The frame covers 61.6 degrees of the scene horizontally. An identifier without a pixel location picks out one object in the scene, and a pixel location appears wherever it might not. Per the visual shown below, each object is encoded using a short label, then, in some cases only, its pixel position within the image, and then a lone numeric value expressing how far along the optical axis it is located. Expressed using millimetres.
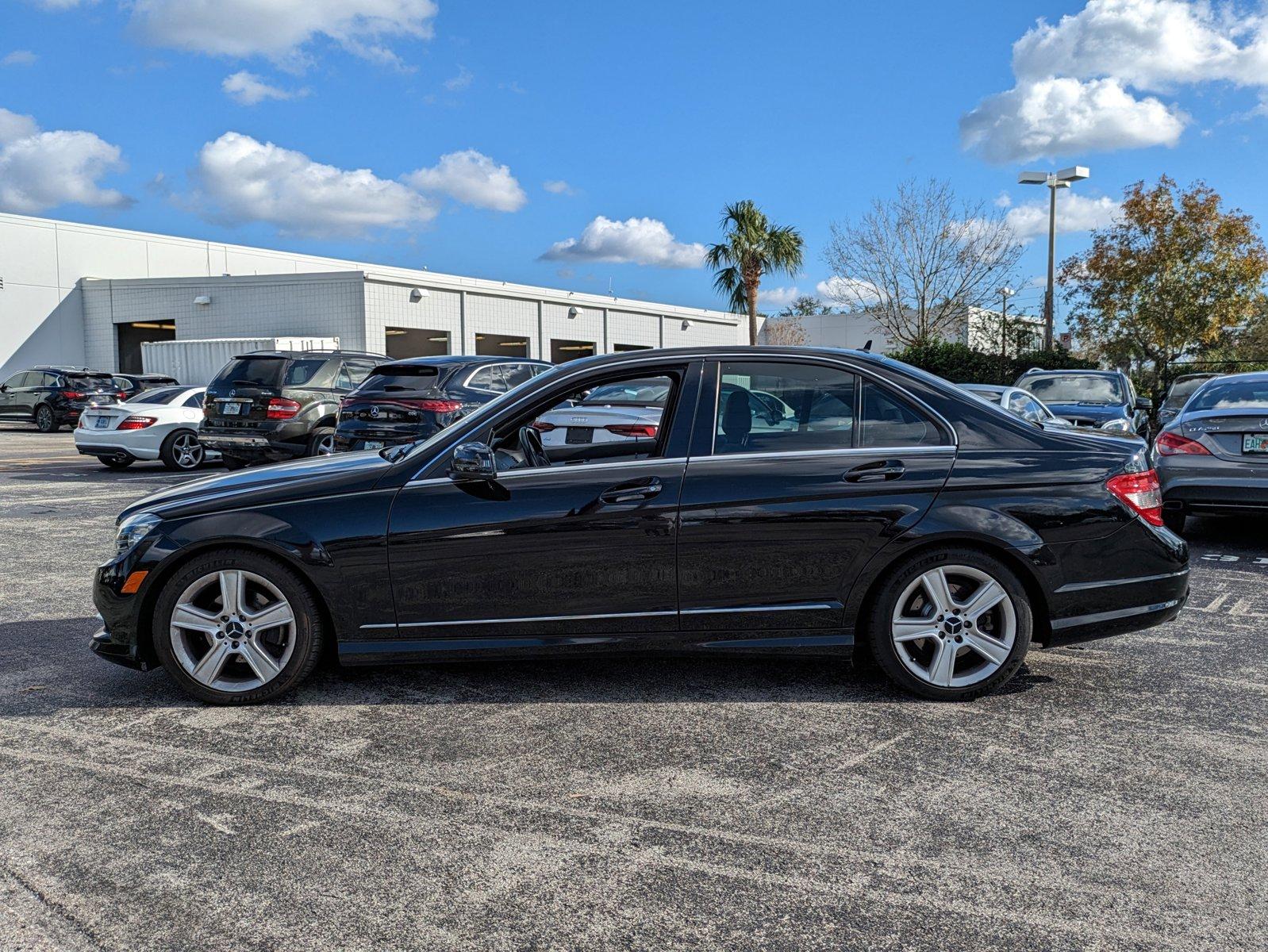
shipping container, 32594
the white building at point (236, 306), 35219
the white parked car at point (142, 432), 16359
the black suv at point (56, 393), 28109
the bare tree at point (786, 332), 57906
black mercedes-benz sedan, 4527
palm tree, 35875
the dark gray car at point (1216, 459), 8430
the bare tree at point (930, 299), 30688
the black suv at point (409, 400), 11047
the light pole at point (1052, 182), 24609
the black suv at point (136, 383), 27203
